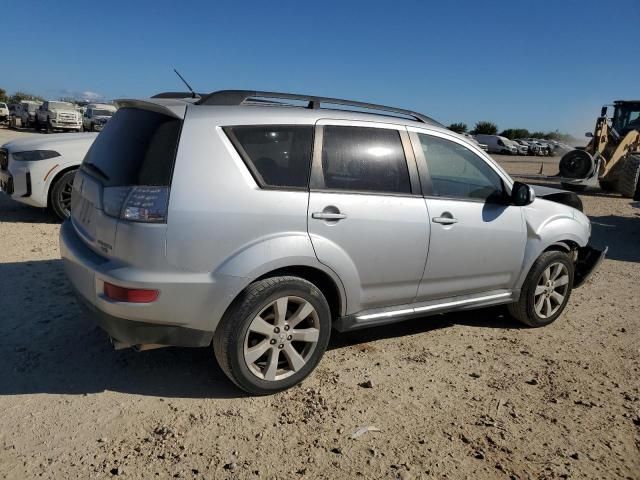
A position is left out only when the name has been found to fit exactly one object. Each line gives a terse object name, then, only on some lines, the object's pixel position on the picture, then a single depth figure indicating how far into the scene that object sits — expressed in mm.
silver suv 2869
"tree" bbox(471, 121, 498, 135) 69562
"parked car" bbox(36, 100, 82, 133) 31719
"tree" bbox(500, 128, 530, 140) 70600
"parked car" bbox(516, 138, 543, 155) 48000
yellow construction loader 14492
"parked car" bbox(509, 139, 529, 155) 46462
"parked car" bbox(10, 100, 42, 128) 35406
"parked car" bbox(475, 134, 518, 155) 45156
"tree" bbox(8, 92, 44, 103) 66125
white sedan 6914
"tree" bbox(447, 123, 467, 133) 63491
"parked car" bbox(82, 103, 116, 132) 31623
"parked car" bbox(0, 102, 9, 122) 37531
